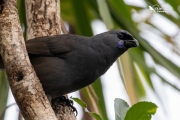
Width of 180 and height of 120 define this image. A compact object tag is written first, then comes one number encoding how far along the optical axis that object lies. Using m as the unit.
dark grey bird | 5.25
